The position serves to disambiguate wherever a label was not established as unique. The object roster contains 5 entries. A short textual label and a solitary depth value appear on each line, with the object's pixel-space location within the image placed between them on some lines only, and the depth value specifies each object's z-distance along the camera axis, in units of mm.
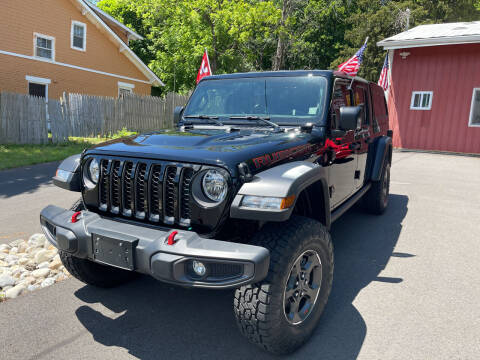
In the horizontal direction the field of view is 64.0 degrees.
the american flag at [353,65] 12891
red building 14297
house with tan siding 16484
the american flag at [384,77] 15125
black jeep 2164
